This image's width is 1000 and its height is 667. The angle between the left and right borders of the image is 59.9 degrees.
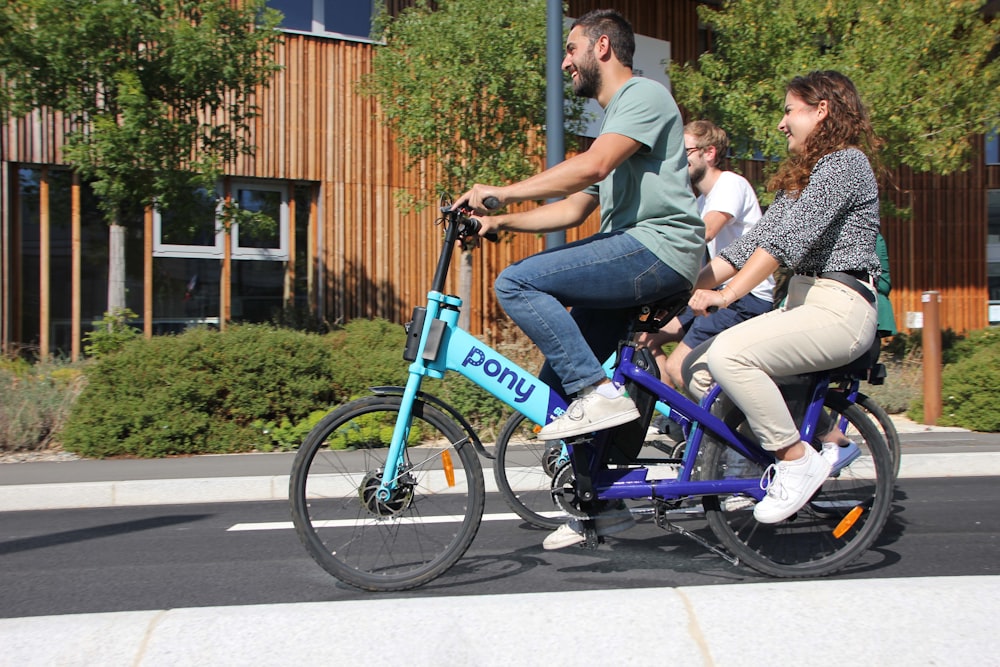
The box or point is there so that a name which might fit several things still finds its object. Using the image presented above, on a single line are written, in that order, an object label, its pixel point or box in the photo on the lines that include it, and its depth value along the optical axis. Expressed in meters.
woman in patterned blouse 3.24
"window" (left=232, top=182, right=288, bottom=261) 12.46
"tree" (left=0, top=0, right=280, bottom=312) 7.98
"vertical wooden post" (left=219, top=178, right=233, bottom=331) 12.30
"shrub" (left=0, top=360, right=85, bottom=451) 7.08
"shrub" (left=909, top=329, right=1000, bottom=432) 7.50
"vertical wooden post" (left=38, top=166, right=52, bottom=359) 11.25
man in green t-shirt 3.12
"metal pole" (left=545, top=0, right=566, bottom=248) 6.95
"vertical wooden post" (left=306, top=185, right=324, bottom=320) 12.86
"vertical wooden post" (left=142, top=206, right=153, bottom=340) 11.67
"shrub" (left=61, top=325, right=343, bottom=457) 6.88
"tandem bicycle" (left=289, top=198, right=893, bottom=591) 3.29
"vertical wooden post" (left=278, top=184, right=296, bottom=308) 12.78
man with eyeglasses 4.57
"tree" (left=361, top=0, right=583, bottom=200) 9.84
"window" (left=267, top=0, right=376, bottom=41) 12.87
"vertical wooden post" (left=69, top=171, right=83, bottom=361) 11.35
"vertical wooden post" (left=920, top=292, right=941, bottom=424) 7.66
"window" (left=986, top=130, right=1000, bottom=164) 17.88
